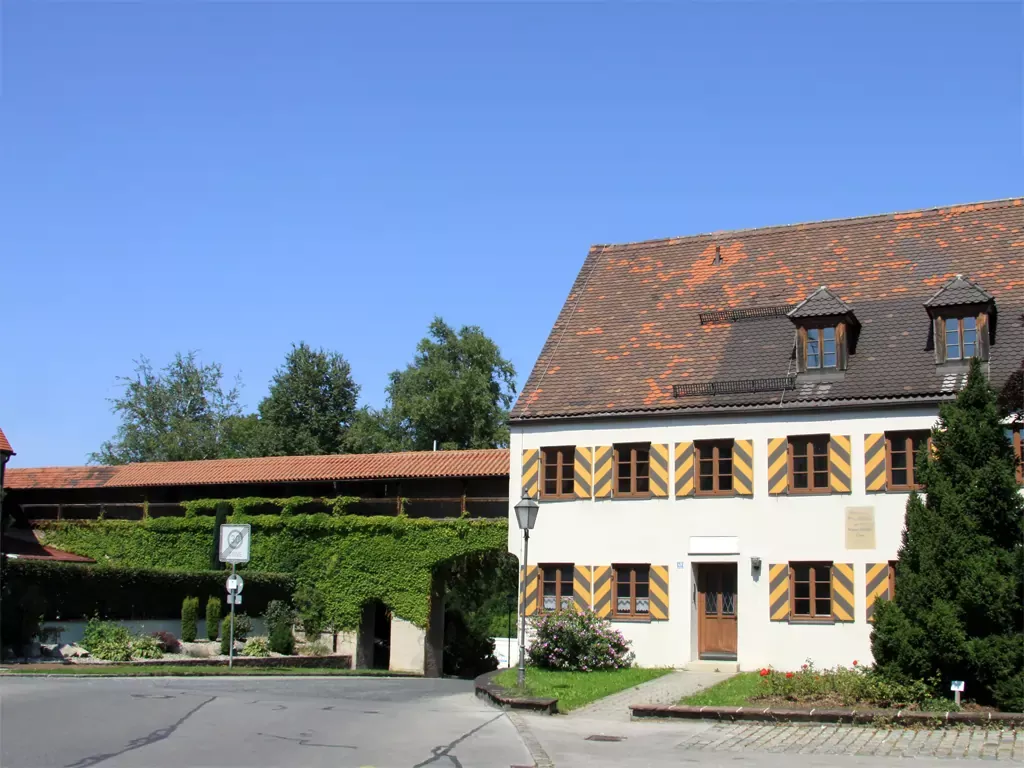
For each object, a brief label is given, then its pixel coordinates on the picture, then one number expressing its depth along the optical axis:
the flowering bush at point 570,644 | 25.80
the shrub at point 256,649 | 35.03
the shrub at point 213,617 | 36.03
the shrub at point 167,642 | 32.62
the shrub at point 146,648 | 30.98
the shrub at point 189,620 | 35.12
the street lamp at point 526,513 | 21.56
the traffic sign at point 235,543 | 38.53
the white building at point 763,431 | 25.98
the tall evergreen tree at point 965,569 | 18.00
